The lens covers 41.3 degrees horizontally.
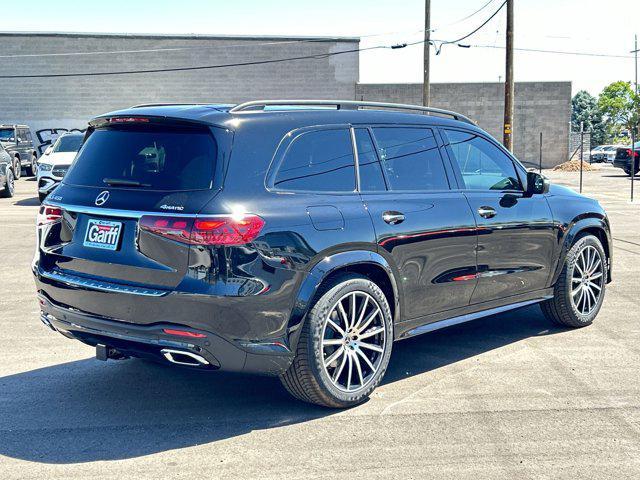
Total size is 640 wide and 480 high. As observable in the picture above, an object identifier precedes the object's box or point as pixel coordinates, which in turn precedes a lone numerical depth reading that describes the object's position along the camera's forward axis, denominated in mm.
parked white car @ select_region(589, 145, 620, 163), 58656
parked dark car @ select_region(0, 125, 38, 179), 28412
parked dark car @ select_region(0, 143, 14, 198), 22156
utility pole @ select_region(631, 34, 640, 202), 75438
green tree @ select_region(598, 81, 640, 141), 79562
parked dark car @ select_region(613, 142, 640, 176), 34044
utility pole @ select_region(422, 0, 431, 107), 35375
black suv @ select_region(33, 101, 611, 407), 4609
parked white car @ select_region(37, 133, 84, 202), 19562
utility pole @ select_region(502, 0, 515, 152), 25891
